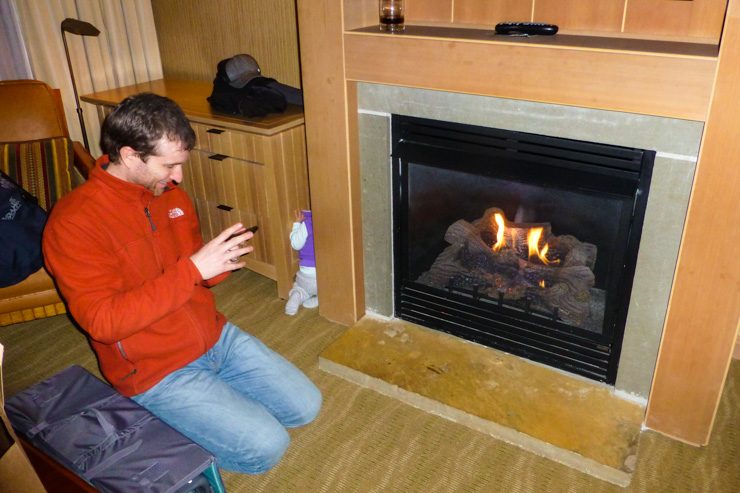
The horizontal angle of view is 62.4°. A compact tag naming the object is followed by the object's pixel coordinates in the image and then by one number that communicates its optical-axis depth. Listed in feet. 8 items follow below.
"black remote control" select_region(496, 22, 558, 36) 5.72
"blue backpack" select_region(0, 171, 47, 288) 7.16
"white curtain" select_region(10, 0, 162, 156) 9.63
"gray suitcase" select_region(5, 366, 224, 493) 4.56
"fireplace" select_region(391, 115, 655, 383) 5.93
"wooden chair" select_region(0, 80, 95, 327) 8.67
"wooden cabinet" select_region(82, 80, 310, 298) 7.98
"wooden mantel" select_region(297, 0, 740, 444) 4.93
